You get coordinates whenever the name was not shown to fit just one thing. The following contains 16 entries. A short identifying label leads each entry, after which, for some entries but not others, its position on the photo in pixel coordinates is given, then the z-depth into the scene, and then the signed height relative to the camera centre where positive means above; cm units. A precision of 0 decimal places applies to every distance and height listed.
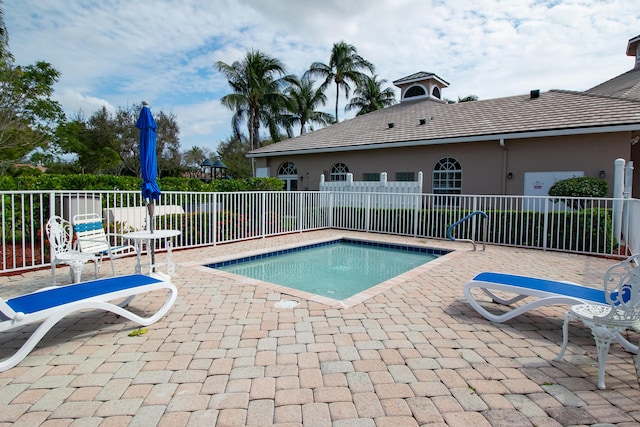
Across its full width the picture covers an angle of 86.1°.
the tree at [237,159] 3394 +364
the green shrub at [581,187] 981 +23
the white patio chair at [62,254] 439 -80
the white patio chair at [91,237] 492 -61
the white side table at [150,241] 493 -71
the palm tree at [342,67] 2948 +1122
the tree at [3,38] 1415 +669
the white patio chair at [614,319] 255 -95
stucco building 1080 +202
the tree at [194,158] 3447 +416
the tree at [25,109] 1492 +437
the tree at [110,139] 2498 +426
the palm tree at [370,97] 3271 +965
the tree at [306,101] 3067 +865
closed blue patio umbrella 515 +61
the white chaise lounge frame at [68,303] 269 -93
